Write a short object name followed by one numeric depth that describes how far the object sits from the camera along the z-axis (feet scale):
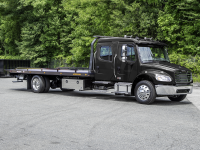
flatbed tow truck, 35.60
